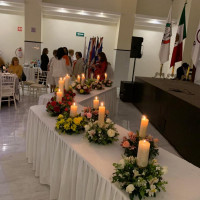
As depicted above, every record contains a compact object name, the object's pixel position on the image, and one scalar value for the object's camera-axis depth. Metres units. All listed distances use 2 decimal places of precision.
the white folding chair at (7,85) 5.45
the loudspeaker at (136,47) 7.51
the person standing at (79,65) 7.69
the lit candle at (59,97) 2.85
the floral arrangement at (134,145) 1.89
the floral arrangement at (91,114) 2.36
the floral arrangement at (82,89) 4.31
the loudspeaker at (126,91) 7.23
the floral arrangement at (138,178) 1.35
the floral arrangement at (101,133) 2.07
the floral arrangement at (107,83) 5.60
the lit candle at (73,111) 2.39
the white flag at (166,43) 7.17
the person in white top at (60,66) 5.93
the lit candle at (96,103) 2.55
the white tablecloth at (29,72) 8.16
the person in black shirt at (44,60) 7.85
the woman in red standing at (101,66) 5.99
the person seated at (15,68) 6.43
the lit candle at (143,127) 1.88
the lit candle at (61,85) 3.19
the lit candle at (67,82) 3.79
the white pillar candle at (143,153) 1.47
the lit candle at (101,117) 2.14
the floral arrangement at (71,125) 2.25
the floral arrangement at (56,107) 2.71
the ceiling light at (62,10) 9.00
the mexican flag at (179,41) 7.23
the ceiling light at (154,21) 10.15
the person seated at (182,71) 7.75
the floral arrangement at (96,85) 4.97
